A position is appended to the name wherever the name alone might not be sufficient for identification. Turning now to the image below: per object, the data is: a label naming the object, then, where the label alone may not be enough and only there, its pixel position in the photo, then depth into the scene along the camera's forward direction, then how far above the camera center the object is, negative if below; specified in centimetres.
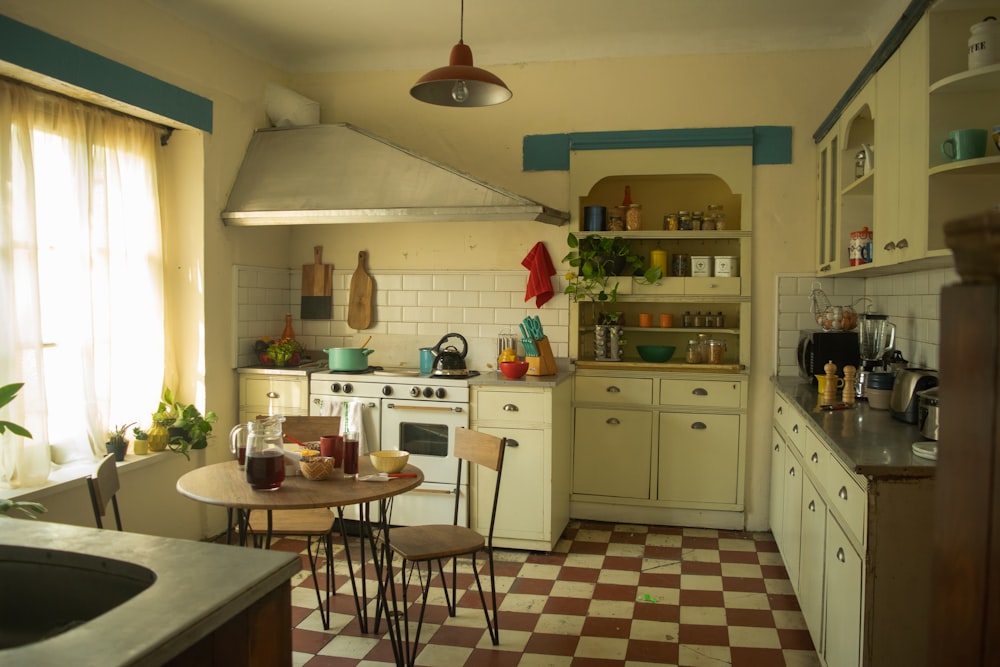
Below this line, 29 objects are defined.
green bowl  499 -24
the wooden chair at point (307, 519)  339 -91
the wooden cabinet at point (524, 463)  441 -84
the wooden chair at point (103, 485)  257 -58
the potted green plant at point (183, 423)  429 -60
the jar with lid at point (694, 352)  499 -23
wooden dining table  254 -60
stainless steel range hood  441 +76
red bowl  456 -31
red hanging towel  501 +28
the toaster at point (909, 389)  304 -29
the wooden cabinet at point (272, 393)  480 -48
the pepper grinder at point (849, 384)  381 -33
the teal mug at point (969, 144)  261 +58
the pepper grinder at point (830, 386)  364 -33
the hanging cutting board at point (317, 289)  545 +18
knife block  470 -28
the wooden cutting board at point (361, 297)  537 +13
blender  404 -11
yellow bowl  292 -55
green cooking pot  481 -26
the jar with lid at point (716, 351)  493 -22
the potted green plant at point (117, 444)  400 -66
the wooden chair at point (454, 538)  307 -93
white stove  455 -62
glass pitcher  264 -48
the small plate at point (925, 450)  238 -41
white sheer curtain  347 +21
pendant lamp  315 +98
